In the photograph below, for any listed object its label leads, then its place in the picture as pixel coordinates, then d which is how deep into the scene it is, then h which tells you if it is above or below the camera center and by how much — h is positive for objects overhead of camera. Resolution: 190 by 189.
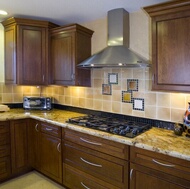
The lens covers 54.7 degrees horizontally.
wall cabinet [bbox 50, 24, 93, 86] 2.53 +0.49
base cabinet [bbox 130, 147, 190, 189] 1.40 -0.69
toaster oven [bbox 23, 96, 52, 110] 3.06 -0.26
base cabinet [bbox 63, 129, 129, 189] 1.75 -0.79
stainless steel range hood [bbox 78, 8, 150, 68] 1.99 +0.46
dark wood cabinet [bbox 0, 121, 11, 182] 2.48 -0.87
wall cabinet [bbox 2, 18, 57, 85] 2.73 +0.56
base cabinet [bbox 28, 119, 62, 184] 2.37 -0.85
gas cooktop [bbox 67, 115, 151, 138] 1.85 -0.44
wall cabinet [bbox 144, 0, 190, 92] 1.63 +0.39
